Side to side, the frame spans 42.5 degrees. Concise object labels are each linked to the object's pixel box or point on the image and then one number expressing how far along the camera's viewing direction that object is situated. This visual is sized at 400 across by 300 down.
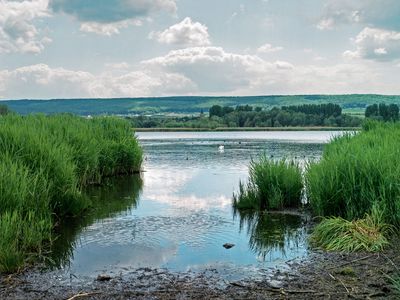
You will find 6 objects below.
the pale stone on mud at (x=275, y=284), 7.08
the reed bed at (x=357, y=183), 10.15
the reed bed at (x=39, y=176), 8.63
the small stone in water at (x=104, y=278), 7.65
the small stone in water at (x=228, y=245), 9.86
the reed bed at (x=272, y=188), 13.40
